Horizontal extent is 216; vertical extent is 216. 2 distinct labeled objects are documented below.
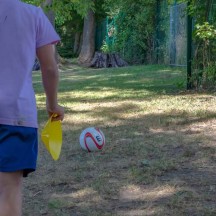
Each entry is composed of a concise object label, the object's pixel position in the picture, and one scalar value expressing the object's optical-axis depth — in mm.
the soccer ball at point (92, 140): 8872
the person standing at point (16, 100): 3982
